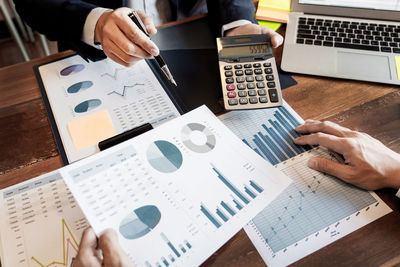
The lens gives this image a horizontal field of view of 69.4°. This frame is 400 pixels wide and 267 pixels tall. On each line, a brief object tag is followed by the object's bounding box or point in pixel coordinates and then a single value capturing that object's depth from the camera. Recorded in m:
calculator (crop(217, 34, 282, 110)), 0.60
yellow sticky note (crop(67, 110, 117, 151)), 0.56
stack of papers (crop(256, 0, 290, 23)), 0.81
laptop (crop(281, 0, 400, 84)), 0.70
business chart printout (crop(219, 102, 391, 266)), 0.46
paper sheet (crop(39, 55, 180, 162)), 0.59
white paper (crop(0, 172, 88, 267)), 0.44
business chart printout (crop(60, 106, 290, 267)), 0.43
